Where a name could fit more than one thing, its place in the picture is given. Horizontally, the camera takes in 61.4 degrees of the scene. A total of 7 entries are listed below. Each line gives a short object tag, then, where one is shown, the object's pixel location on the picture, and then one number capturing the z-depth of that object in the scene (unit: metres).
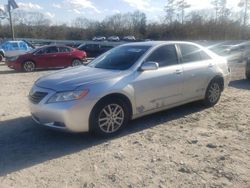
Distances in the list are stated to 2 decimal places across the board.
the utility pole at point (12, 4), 17.81
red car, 11.20
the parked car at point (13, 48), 15.63
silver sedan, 3.28
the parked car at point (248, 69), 7.63
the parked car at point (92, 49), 19.31
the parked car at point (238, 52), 13.46
